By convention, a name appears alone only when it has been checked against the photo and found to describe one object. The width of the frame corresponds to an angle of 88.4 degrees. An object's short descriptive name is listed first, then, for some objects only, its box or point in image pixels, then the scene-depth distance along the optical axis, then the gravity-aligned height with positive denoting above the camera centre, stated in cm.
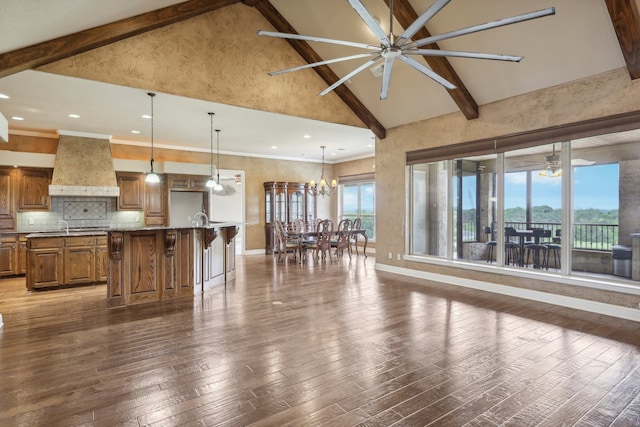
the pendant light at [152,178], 544 +60
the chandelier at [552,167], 489 +69
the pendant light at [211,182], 607 +63
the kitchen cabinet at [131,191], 781 +57
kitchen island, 456 -72
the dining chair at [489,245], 581 -58
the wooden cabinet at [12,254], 656 -80
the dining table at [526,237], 527 -41
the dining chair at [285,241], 831 -72
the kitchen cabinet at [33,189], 688 +54
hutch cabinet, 1027 +28
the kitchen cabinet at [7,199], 671 +32
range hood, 660 +98
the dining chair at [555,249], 501 -57
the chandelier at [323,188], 943 +82
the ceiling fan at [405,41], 247 +151
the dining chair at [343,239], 856 -69
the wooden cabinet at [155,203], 817 +28
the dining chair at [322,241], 815 -70
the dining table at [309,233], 829 -53
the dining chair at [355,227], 942 -43
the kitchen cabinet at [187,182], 849 +84
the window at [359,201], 1062 +40
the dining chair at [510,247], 551 -58
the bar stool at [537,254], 521 -67
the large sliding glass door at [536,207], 444 +8
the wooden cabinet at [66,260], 543 -79
